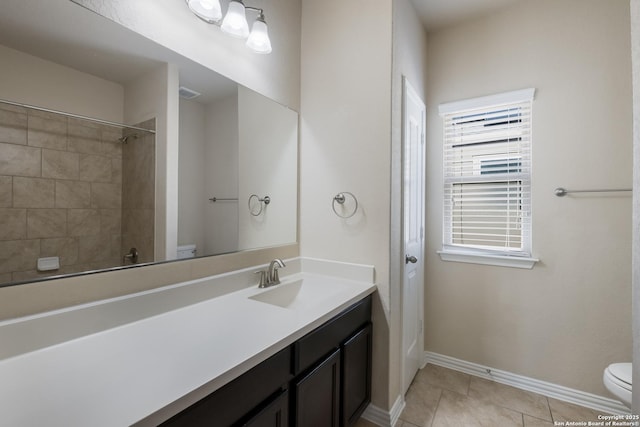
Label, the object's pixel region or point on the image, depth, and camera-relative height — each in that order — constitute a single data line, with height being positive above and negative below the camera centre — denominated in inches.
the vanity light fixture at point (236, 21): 48.2 +36.3
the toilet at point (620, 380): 55.2 -34.4
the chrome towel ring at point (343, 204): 67.5 +2.4
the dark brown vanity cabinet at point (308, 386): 30.2 -24.5
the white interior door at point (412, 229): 71.7 -4.2
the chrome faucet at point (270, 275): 60.7 -13.9
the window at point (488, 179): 79.7 +10.7
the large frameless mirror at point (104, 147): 33.7 +10.1
